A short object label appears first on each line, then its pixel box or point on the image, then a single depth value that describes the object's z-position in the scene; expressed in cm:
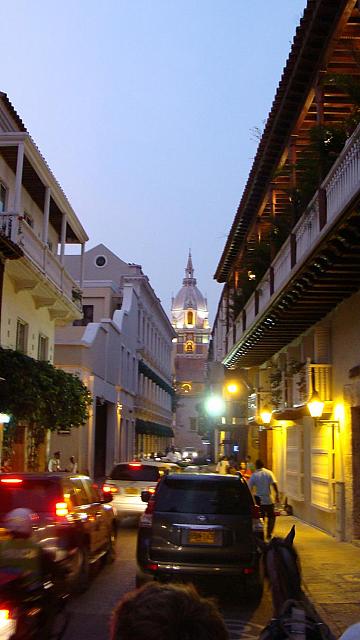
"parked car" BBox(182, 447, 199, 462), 6672
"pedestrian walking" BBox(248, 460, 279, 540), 1399
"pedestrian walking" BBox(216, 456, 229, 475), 2530
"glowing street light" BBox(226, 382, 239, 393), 2900
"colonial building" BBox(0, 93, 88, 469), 1775
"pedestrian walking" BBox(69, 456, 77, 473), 2492
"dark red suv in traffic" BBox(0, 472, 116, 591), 815
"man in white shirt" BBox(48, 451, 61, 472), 2215
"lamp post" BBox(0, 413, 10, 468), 1606
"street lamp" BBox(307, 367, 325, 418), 1416
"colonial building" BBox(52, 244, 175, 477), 3089
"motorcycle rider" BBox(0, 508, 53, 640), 551
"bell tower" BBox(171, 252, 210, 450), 10319
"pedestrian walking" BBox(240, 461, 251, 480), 2180
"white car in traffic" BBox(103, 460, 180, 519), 1659
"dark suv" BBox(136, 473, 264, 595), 860
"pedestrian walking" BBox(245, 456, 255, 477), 2186
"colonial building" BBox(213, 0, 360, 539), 1100
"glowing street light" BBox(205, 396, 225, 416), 3525
